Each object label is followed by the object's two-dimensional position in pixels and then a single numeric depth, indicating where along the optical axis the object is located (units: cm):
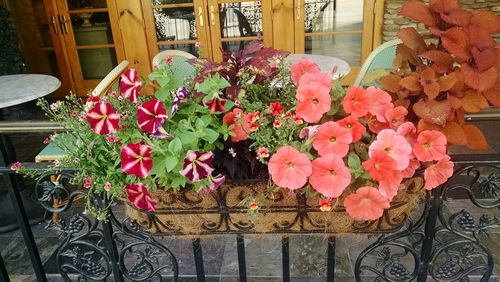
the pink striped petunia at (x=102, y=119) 88
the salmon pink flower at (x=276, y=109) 94
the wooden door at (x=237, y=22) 408
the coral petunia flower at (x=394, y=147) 84
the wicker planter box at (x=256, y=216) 97
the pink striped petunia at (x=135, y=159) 85
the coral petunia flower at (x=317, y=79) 90
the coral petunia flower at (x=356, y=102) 88
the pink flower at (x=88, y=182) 96
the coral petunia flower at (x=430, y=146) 84
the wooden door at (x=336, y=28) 405
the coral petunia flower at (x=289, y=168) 84
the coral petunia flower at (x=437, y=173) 88
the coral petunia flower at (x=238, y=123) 91
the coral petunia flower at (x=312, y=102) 87
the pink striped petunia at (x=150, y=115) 87
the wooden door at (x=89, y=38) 439
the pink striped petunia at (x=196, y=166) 87
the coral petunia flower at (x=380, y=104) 89
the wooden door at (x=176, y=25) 414
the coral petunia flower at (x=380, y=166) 83
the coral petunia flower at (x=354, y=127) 87
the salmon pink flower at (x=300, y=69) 99
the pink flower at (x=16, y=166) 110
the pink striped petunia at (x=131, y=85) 96
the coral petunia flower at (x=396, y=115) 88
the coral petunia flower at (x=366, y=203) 85
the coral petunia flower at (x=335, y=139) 85
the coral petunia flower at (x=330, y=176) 84
